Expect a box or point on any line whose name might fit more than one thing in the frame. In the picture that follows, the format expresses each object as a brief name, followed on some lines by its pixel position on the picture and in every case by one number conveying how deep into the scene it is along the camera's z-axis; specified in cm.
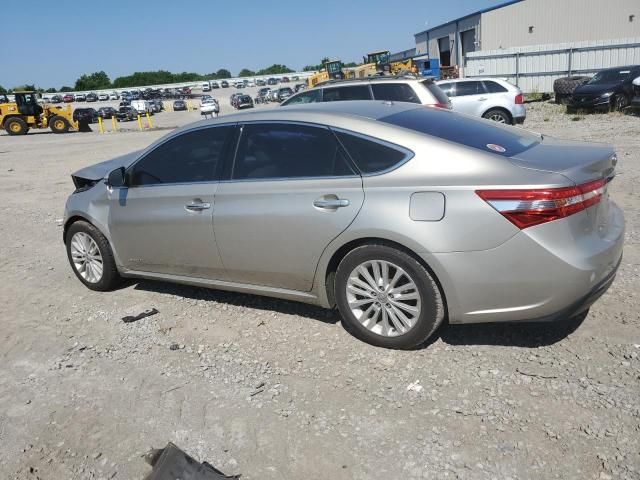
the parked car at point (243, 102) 5259
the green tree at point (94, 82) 12114
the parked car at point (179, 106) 6042
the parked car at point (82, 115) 3300
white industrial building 3853
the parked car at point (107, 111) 5012
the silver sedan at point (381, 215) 310
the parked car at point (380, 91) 1035
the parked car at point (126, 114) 4803
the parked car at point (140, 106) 5256
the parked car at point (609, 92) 1805
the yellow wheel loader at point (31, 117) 3241
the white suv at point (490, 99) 1502
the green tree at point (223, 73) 16510
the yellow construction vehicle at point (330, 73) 3659
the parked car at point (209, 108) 4428
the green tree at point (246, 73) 15886
